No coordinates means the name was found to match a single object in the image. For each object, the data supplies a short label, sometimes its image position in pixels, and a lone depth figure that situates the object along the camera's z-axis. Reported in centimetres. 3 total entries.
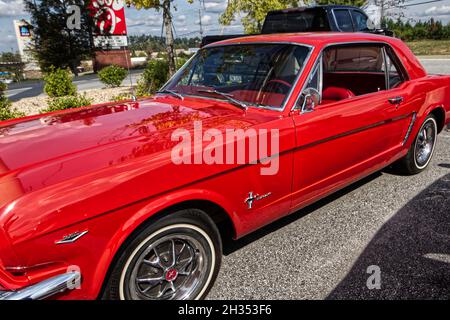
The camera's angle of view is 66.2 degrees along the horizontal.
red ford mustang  157
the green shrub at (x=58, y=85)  1127
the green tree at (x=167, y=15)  821
